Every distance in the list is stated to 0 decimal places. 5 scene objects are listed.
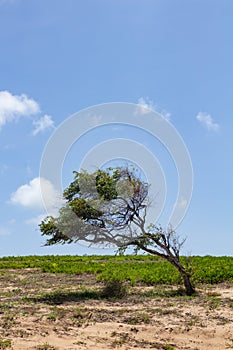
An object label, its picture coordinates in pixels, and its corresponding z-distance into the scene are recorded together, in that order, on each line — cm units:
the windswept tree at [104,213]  1711
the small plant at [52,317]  1331
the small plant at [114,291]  1772
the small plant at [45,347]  1098
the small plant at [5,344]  1083
